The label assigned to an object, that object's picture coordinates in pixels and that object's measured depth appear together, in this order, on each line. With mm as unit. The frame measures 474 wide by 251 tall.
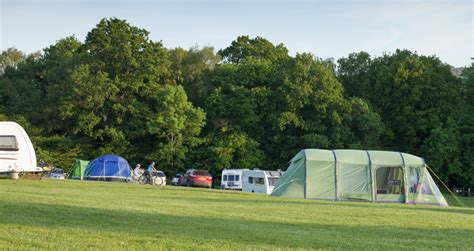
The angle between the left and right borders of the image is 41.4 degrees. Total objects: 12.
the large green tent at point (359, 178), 25359
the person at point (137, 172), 40750
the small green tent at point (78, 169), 45688
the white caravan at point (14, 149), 27672
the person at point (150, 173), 39244
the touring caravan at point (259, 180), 36031
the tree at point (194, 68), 55031
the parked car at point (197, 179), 42156
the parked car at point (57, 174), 43344
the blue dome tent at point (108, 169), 40844
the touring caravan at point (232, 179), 41344
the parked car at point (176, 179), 44531
